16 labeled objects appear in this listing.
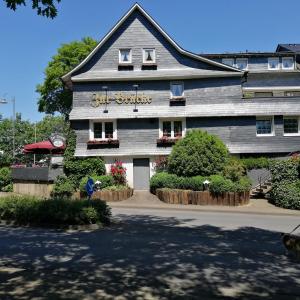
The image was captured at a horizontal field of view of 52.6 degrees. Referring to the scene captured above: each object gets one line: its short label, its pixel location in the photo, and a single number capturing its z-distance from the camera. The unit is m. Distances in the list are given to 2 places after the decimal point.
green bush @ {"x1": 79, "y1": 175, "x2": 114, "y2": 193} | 18.59
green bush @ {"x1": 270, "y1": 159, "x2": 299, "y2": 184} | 17.57
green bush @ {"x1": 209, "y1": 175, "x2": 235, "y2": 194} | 16.80
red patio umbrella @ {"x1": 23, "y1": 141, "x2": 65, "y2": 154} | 22.41
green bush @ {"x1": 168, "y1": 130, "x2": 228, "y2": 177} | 18.08
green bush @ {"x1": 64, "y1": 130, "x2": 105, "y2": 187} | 20.34
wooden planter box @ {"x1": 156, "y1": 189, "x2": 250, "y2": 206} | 16.81
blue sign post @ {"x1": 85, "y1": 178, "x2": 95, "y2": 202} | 11.16
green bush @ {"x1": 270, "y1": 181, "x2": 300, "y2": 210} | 16.44
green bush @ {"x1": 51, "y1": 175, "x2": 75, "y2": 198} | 18.97
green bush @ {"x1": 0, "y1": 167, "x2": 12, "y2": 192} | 22.18
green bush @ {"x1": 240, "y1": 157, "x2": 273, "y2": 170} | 20.15
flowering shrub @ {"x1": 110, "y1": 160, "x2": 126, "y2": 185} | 20.23
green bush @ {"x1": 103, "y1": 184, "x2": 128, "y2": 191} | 18.36
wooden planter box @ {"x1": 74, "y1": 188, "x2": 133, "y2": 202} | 18.19
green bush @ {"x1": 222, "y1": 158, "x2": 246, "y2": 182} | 17.96
